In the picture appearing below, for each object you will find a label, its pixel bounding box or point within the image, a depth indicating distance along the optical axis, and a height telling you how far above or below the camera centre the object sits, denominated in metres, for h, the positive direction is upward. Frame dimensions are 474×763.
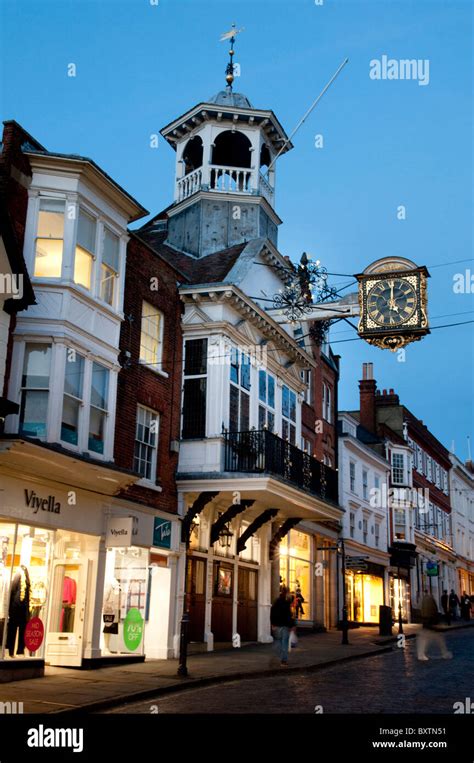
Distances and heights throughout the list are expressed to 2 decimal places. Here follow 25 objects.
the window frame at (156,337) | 19.95 +6.57
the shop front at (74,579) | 14.95 +0.70
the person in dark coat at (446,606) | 40.27 +0.73
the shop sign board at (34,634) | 15.27 -0.37
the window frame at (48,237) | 16.34 +7.19
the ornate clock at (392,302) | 18.70 +7.00
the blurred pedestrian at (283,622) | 18.11 -0.08
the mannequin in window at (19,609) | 14.88 +0.06
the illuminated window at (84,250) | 17.16 +7.27
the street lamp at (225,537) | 22.61 +2.13
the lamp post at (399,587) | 45.36 +1.76
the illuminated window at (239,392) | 22.27 +5.89
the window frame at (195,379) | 21.53 +5.94
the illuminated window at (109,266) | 18.05 +7.32
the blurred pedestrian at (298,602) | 29.48 +0.56
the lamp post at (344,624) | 26.08 -0.14
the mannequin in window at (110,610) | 17.66 +0.09
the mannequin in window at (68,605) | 17.11 +0.17
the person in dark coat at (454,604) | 48.11 +1.03
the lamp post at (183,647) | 15.48 -0.55
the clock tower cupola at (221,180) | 25.89 +13.41
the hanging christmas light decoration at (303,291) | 21.48 +8.40
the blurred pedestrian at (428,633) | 19.58 -0.28
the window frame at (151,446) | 19.44 +3.90
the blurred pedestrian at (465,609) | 51.04 +0.77
